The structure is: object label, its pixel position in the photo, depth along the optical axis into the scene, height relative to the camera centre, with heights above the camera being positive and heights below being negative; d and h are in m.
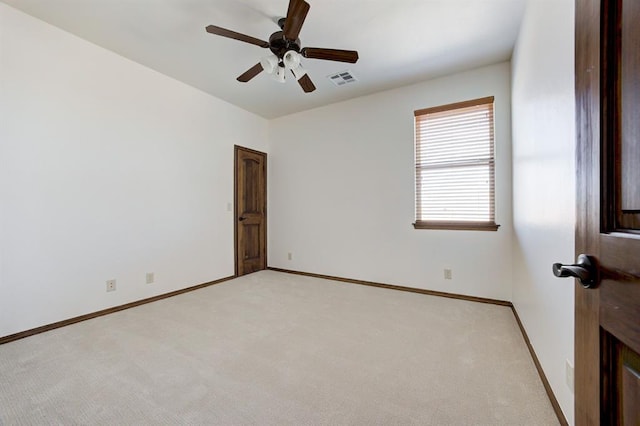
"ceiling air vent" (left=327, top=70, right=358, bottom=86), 3.22 +1.64
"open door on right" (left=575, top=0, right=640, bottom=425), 0.47 +0.01
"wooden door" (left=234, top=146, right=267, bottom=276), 4.31 +0.04
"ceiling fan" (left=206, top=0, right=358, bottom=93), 2.05 +1.34
